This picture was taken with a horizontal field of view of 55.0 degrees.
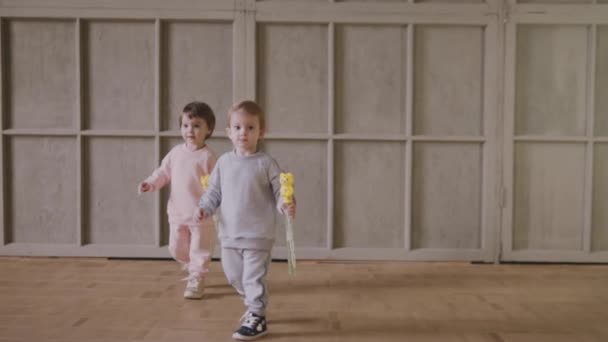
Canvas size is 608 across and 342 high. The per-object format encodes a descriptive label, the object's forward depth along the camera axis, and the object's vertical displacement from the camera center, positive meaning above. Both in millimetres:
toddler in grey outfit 2336 -231
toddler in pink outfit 2914 -175
